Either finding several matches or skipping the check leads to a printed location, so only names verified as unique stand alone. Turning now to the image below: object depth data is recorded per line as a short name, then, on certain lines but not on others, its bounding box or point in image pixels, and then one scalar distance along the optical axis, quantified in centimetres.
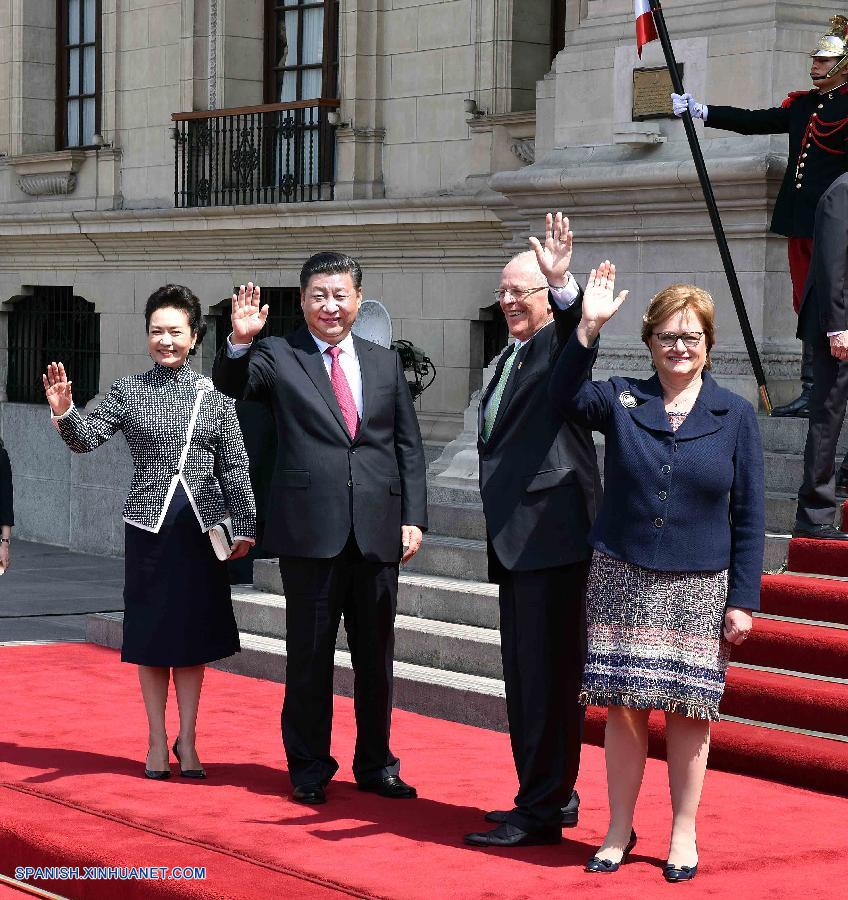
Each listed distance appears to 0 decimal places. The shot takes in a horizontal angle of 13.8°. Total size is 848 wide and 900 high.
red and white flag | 1924
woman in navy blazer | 1082
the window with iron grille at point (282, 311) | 2950
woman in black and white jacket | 1371
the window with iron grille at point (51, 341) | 3429
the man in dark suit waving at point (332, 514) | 1302
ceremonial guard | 1788
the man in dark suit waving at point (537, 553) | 1161
